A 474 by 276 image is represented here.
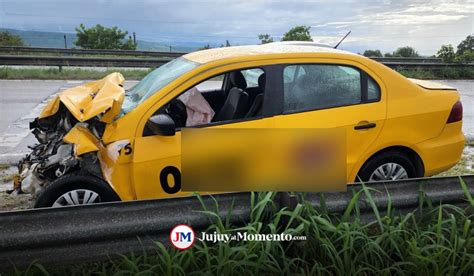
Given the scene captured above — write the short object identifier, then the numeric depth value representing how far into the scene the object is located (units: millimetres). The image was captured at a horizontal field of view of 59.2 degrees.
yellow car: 3020
